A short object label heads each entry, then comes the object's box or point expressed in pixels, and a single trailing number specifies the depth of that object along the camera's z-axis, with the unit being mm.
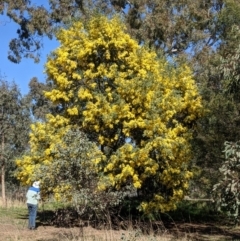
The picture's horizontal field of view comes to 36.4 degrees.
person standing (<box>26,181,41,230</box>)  10071
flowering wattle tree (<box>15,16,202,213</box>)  11385
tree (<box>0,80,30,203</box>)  19198
